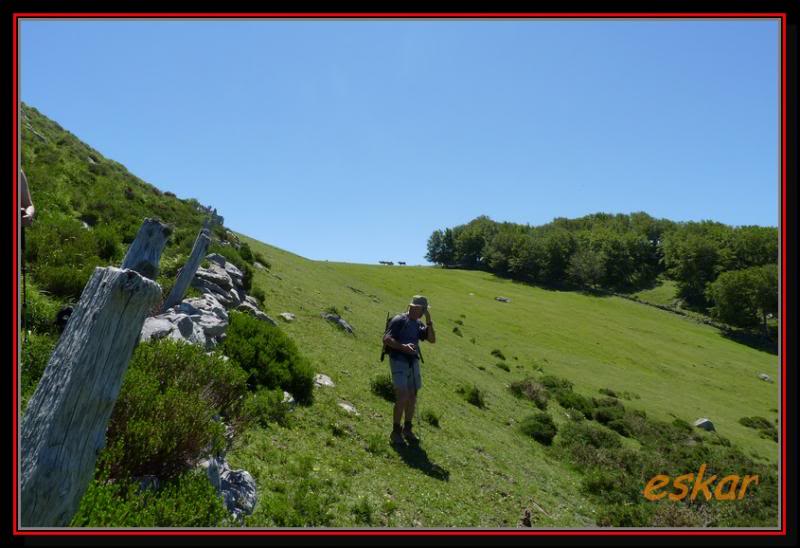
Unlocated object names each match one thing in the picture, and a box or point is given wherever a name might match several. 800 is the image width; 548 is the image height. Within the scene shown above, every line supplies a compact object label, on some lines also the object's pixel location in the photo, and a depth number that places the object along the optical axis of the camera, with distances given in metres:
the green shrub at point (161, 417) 5.38
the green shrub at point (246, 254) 26.36
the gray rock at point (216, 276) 15.23
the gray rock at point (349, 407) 11.34
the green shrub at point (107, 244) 14.04
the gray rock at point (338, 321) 21.62
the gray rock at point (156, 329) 8.56
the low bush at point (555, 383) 27.79
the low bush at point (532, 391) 22.93
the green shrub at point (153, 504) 4.23
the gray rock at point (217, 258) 18.09
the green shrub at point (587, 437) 17.38
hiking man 9.94
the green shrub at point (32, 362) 6.07
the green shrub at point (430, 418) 13.04
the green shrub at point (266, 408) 8.67
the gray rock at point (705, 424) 26.37
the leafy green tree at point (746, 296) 77.75
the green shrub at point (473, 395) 18.39
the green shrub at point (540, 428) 16.84
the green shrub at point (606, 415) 22.98
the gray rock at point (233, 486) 5.80
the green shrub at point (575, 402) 24.10
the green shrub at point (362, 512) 6.88
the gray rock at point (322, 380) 12.52
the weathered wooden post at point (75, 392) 3.40
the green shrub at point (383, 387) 13.68
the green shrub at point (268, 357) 10.34
